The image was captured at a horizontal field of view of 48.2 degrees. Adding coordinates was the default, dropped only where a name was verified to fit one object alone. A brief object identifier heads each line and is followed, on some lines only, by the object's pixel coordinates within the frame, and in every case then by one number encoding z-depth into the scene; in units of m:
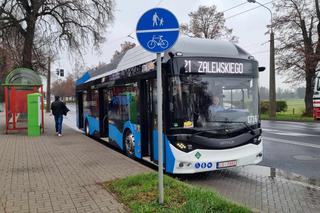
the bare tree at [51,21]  21.28
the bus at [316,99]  20.05
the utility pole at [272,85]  28.57
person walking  16.03
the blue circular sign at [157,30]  4.95
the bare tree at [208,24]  42.12
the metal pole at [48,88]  46.88
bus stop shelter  17.03
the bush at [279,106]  36.75
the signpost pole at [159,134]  5.04
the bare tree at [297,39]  28.44
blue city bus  7.07
